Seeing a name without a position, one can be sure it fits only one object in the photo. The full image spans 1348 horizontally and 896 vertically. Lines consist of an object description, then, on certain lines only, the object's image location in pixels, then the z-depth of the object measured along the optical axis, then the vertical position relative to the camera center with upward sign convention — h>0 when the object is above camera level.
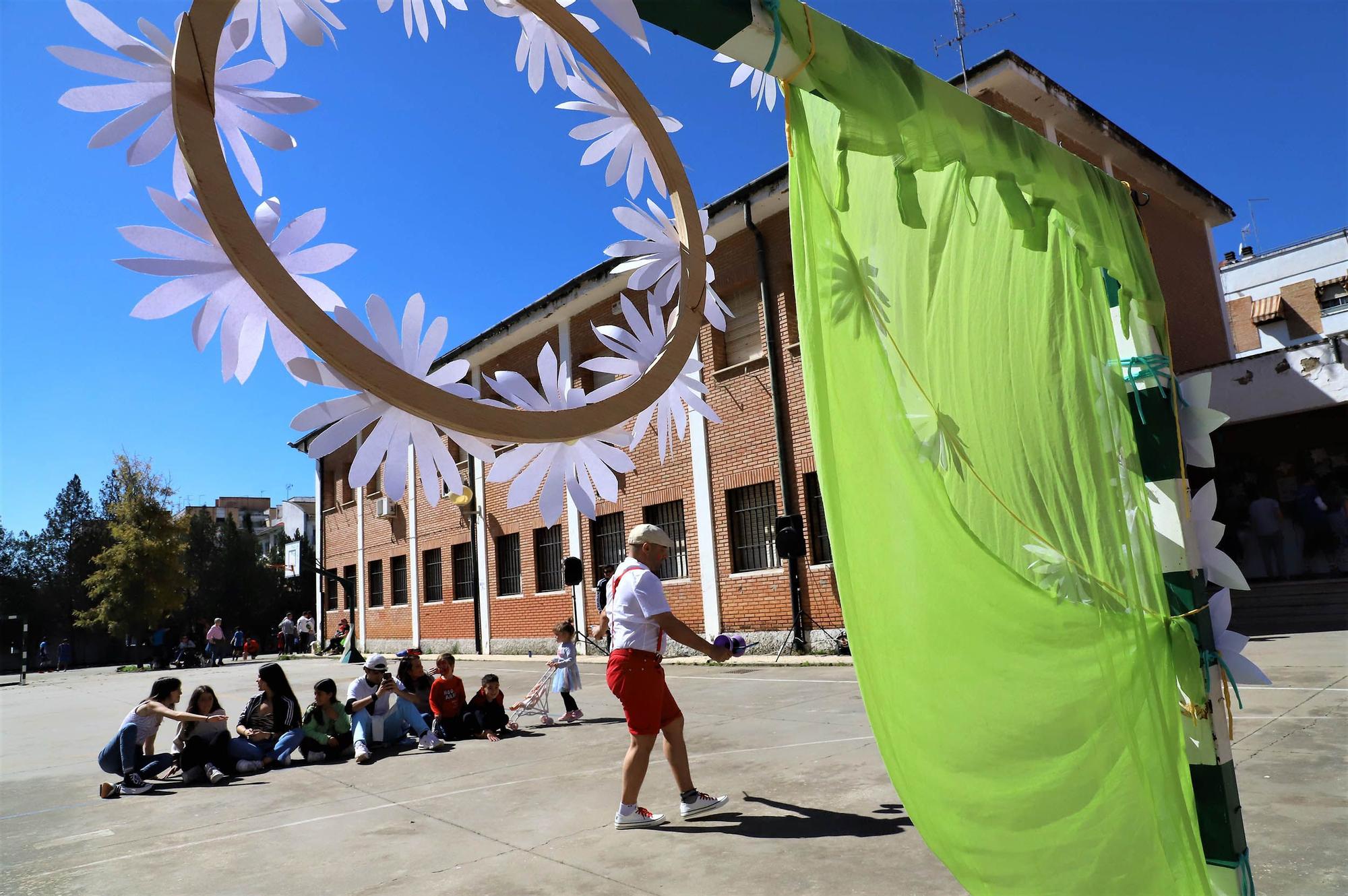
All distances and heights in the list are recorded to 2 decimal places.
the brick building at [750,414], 13.19 +2.43
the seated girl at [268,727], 6.94 -1.15
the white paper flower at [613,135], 1.78 +0.95
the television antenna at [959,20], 11.79 +7.40
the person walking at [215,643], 28.47 -1.49
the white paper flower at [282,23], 1.32 +0.90
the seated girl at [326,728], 7.30 -1.21
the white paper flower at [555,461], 1.53 +0.22
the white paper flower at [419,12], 1.66 +1.13
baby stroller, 8.44 -1.26
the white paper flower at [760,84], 2.09 +1.20
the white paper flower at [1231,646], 2.29 -0.32
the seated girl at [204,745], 6.64 -1.16
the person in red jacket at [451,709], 7.91 -1.20
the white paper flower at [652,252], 1.88 +0.71
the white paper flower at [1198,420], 2.35 +0.31
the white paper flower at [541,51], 1.76 +1.12
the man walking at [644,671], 4.20 -0.51
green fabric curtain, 1.76 +0.12
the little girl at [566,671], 8.64 -1.01
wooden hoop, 1.06 +0.40
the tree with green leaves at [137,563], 28.94 +1.47
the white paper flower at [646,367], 1.70 +0.42
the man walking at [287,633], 32.66 -1.56
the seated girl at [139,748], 6.41 -1.13
